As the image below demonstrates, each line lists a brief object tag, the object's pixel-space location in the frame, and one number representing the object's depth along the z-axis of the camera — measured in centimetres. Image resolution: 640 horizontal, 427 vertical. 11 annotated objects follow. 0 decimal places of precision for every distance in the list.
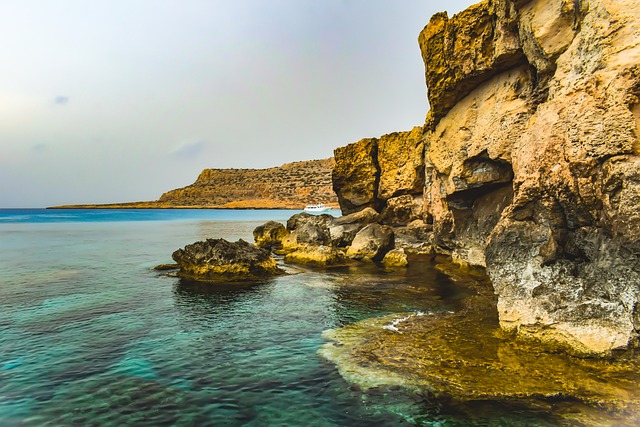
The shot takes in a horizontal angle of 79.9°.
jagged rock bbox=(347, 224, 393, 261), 3002
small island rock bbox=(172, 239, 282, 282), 2284
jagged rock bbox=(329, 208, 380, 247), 3608
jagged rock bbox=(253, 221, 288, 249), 4075
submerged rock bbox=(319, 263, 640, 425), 809
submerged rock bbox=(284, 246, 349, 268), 2830
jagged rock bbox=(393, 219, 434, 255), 3369
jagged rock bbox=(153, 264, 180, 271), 2666
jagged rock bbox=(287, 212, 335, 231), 3695
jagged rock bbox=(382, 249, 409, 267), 2720
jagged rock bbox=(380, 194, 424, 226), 3971
